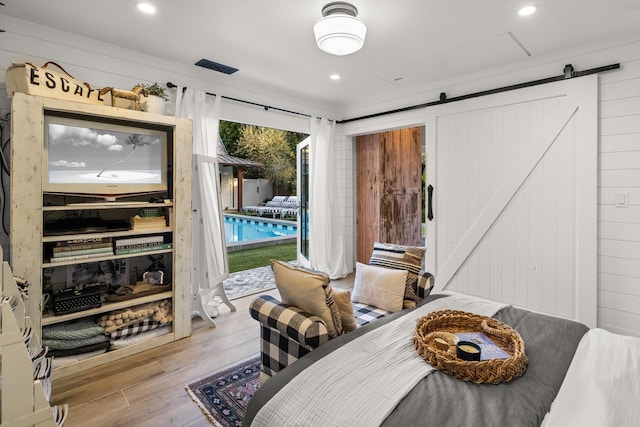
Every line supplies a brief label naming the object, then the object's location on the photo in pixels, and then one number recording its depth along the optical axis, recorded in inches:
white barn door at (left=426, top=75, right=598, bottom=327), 117.0
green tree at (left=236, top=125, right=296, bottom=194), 448.5
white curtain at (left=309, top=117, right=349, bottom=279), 188.1
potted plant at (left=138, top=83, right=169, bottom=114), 106.7
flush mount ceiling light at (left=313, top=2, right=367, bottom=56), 85.8
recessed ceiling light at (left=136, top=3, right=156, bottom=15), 89.0
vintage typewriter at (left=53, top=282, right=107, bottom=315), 92.0
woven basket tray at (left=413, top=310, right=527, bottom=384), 49.9
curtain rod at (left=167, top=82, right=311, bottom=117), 126.8
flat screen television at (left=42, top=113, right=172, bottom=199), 92.2
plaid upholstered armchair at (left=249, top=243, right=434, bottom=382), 63.0
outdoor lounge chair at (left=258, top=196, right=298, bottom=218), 427.8
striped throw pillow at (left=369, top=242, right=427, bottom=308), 99.0
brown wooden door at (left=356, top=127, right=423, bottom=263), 200.5
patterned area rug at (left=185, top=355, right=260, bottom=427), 73.9
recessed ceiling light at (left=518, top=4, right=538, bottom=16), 91.4
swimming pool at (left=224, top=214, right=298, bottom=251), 326.8
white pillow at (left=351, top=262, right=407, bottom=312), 95.8
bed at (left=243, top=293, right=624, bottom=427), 42.7
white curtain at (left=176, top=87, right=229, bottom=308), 129.7
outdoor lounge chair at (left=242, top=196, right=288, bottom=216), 450.5
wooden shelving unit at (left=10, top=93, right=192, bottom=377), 83.0
